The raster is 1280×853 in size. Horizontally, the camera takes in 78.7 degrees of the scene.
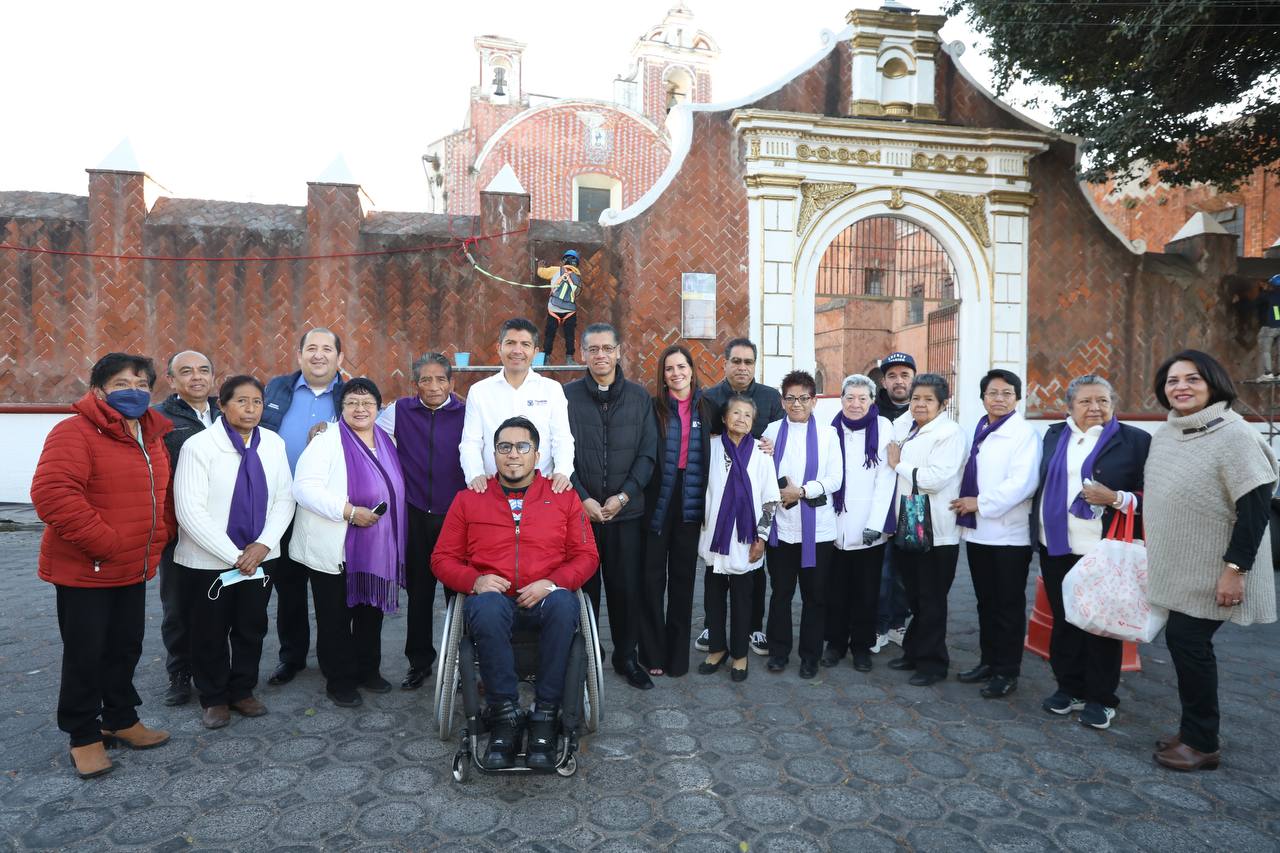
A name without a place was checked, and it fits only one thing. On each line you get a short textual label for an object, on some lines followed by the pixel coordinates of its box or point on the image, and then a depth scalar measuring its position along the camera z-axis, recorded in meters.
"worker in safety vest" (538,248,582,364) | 9.66
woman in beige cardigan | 3.14
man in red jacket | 3.23
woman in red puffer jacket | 3.07
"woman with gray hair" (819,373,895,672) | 4.53
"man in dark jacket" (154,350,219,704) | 3.96
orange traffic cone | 4.77
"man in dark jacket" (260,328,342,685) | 4.23
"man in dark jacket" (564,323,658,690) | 4.21
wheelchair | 3.19
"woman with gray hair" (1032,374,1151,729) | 3.74
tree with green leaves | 8.45
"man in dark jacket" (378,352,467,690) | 4.23
